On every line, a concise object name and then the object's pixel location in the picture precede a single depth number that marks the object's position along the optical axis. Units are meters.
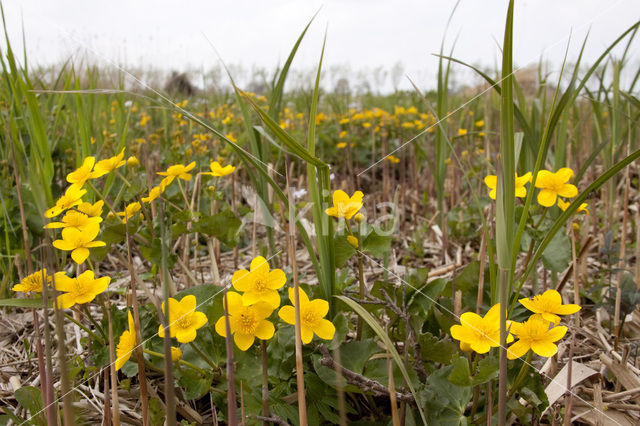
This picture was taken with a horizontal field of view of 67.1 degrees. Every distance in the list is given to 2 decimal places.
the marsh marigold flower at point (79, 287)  0.79
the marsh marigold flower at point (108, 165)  1.02
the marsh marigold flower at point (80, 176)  1.02
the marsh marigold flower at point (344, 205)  0.93
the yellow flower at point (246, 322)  0.78
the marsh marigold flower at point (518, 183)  1.04
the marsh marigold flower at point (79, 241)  0.88
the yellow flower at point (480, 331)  0.75
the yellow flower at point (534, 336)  0.74
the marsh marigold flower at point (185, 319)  0.78
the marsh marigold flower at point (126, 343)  0.73
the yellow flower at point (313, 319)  0.79
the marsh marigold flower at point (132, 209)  1.05
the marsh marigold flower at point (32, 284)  0.84
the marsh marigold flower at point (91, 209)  1.00
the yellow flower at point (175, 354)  0.80
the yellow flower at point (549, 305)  0.77
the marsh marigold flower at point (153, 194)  0.99
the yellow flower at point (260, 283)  0.76
